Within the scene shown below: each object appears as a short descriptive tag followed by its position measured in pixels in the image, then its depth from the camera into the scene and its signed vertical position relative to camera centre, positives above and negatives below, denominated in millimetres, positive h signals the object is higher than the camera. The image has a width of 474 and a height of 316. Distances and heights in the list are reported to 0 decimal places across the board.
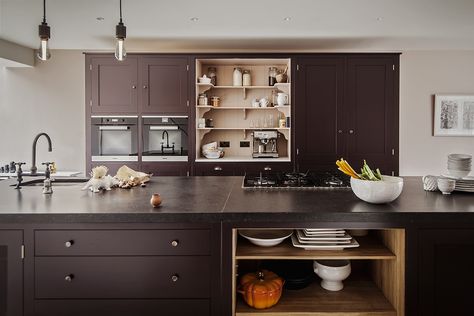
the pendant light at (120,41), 2145 +740
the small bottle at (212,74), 4580 +1093
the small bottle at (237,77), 4547 +1038
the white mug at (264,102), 4566 +704
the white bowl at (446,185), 1780 -162
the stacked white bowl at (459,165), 1869 -61
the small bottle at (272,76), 4543 +1054
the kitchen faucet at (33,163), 2082 -58
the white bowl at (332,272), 1688 -591
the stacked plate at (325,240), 1563 -400
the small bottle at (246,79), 4547 +1011
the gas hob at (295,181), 2025 -174
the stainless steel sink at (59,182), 2264 -192
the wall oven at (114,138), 4293 +207
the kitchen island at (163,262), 1462 -471
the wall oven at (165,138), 4277 +206
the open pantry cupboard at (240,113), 4688 +586
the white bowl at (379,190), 1534 -164
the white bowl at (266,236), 1621 -406
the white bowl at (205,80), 4359 +958
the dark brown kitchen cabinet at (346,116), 4277 +488
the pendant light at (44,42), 2016 +690
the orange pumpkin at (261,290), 1543 -628
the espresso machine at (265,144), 4398 +140
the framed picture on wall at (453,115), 4766 +555
